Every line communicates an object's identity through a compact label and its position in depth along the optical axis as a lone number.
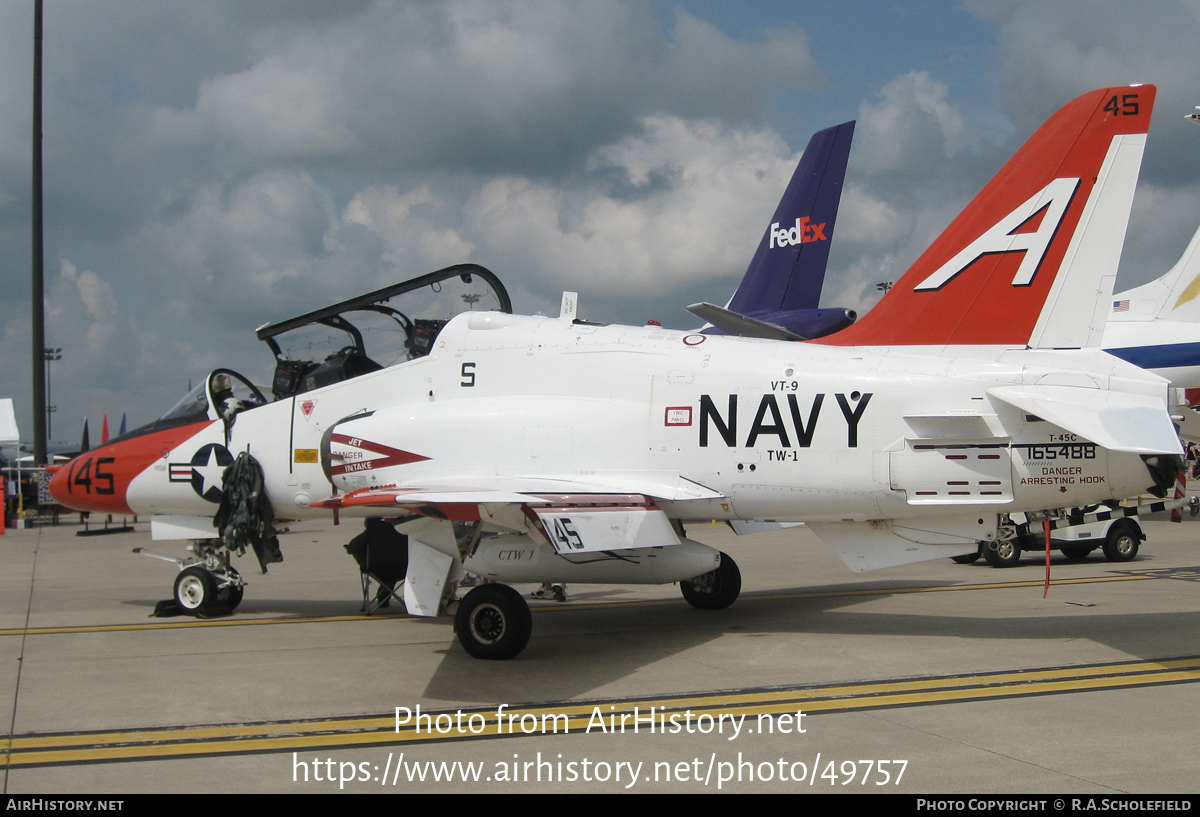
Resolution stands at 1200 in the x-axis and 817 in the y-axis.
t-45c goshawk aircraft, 7.20
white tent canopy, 27.56
